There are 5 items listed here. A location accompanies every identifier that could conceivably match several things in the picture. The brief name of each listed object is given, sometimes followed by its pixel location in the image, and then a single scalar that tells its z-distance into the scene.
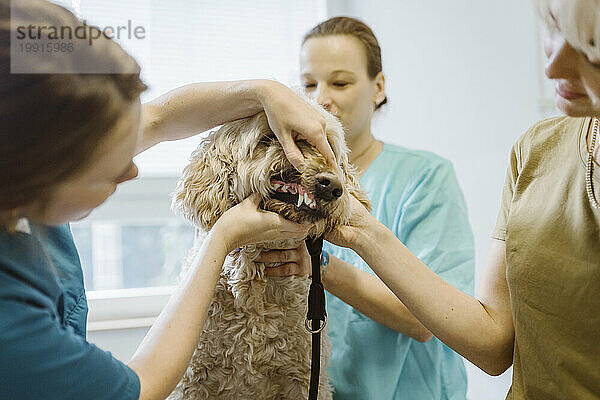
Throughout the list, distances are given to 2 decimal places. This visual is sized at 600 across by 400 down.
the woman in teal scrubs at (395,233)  1.26
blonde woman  0.81
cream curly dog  1.00
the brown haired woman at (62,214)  0.64
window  2.22
